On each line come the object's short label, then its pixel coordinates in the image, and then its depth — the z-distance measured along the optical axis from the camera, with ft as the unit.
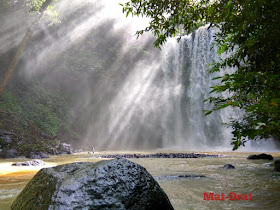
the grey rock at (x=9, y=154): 39.78
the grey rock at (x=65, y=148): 54.49
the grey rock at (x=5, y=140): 42.62
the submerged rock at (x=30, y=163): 28.08
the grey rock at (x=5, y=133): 44.42
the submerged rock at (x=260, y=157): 34.95
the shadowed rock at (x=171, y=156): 41.40
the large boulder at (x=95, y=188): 5.98
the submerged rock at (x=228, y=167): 23.77
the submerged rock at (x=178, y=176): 17.78
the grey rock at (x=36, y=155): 40.48
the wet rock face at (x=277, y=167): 21.63
